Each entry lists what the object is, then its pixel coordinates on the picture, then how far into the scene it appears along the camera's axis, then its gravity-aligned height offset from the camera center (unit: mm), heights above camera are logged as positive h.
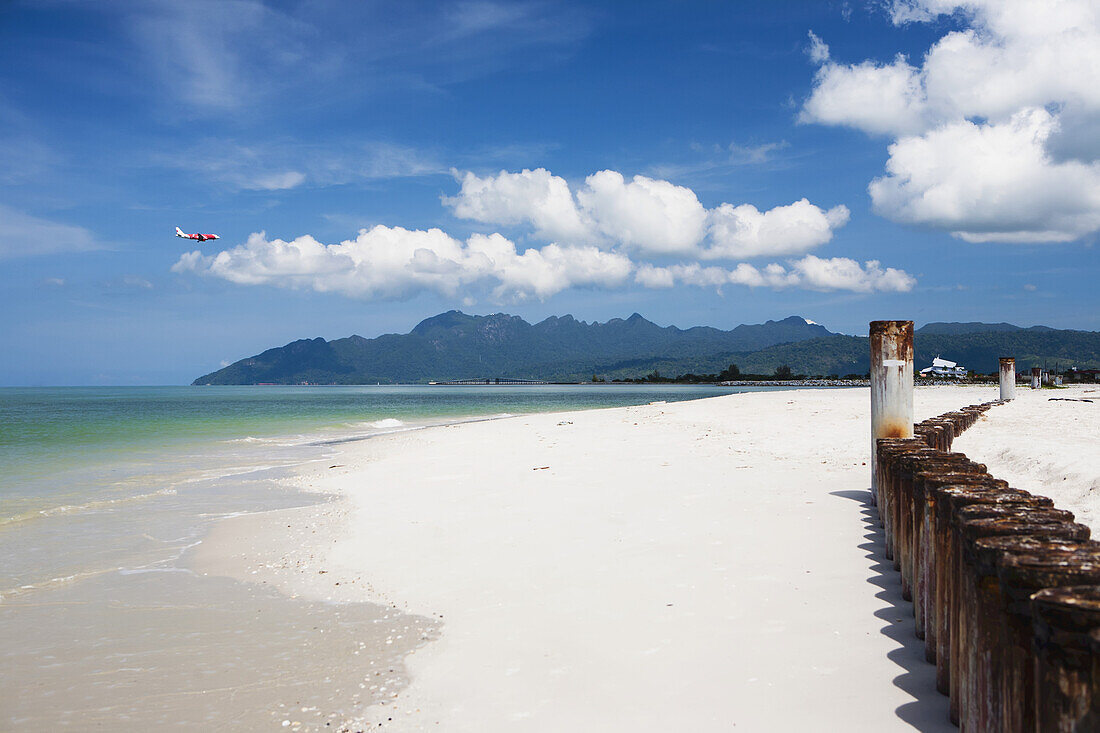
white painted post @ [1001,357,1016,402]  31891 -760
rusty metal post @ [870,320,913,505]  9781 -256
